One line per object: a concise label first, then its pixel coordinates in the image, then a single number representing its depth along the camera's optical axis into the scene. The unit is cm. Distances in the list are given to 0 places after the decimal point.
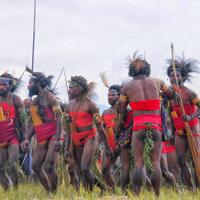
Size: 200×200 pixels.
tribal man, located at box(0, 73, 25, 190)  1969
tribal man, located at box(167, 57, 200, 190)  1819
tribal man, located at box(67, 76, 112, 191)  1836
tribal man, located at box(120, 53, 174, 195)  1521
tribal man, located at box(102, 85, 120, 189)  2022
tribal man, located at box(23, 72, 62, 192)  1898
